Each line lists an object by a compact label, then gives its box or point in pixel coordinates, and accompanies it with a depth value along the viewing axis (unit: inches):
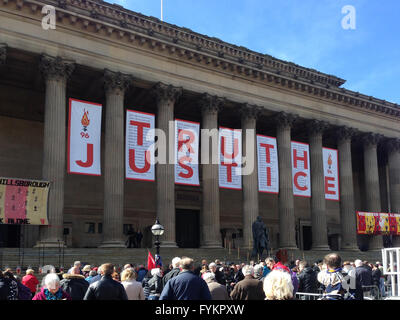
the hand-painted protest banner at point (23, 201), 919.0
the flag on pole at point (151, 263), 624.7
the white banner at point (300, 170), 1343.5
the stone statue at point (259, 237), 1077.1
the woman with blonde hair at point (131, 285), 304.7
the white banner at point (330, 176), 1425.9
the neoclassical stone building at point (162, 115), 1057.5
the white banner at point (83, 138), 1010.7
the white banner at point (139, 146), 1072.8
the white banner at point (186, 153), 1128.8
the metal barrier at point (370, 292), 528.1
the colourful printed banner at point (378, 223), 1491.1
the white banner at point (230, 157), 1203.2
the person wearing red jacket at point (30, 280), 479.7
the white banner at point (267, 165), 1261.1
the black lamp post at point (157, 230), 734.5
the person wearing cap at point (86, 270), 485.1
